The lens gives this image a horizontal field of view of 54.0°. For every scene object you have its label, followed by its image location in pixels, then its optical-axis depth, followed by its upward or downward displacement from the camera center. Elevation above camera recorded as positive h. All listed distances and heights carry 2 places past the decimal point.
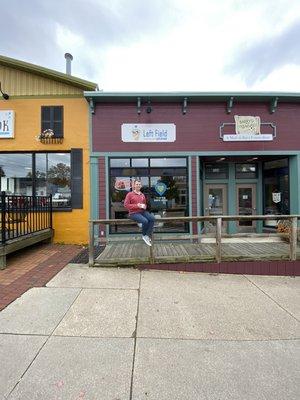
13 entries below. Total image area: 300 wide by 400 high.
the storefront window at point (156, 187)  9.20 +0.46
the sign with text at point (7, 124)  9.18 +2.47
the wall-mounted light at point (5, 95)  9.12 +3.33
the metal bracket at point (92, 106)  8.93 +2.93
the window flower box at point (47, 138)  9.15 +2.01
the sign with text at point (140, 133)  9.13 +2.13
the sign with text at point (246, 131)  9.27 +2.21
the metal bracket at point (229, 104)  9.03 +3.00
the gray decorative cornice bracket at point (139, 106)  8.92 +2.96
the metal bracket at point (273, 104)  9.15 +3.02
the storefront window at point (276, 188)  9.80 +0.44
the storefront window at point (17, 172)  9.47 +0.99
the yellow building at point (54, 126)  9.17 +2.39
